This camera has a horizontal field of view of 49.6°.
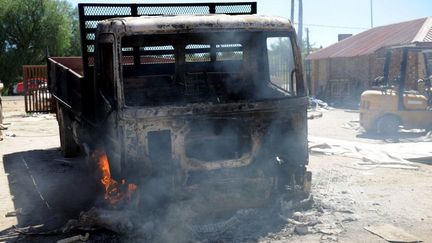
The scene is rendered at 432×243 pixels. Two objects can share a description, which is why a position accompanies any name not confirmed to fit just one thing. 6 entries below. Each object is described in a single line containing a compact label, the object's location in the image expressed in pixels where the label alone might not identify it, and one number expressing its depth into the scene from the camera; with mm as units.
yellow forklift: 12016
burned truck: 4848
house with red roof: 20047
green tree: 41250
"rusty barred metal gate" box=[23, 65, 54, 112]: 13641
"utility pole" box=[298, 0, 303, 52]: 28484
